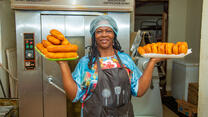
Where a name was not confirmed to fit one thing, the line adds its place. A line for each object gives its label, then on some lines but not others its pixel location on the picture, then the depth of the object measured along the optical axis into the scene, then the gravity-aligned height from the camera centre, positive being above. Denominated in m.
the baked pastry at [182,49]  1.24 +0.01
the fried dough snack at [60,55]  1.14 -0.03
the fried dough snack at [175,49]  1.24 +0.01
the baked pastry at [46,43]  1.19 +0.05
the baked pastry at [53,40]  1.18 +0.07
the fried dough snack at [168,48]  1.25 +0.02
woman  1.35 -0.25
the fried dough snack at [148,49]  1.30 +0.01
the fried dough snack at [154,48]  1.28 +0.02
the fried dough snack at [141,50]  1.33 +0.00
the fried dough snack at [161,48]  1.27 +0.02
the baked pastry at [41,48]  1.19 +0.01
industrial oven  2.16 +0.21
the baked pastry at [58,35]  1.20 +0.11
